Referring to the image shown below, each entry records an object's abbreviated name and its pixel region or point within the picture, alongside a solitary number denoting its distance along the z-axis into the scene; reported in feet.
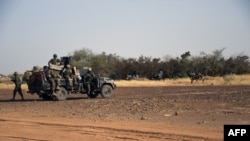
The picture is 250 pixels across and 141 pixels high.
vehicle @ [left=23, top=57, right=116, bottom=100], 82.07
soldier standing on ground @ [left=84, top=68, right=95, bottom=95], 86.43
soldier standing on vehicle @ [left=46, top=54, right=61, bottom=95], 81.11
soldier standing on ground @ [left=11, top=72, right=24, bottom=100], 86.17
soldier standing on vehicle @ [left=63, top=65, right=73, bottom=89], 83.20
